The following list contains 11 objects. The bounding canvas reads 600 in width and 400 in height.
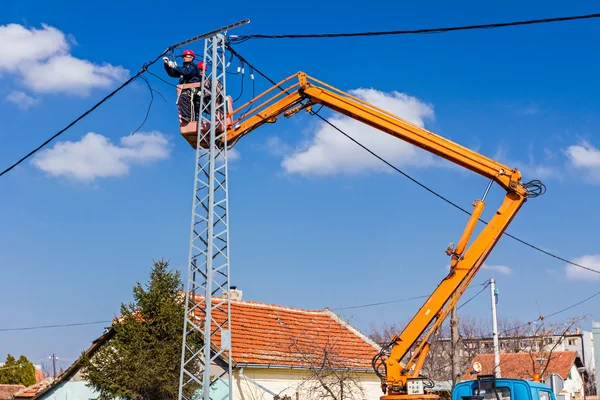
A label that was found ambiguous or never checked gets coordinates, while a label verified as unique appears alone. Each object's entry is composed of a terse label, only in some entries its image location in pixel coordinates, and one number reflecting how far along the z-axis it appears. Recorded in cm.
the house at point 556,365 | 4759
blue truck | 1372
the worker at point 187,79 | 1669
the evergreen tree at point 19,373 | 5509
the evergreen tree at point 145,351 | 1930
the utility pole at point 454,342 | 2464
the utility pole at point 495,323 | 2844
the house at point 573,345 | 5990
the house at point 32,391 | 2638
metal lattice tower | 1520
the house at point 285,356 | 2169
